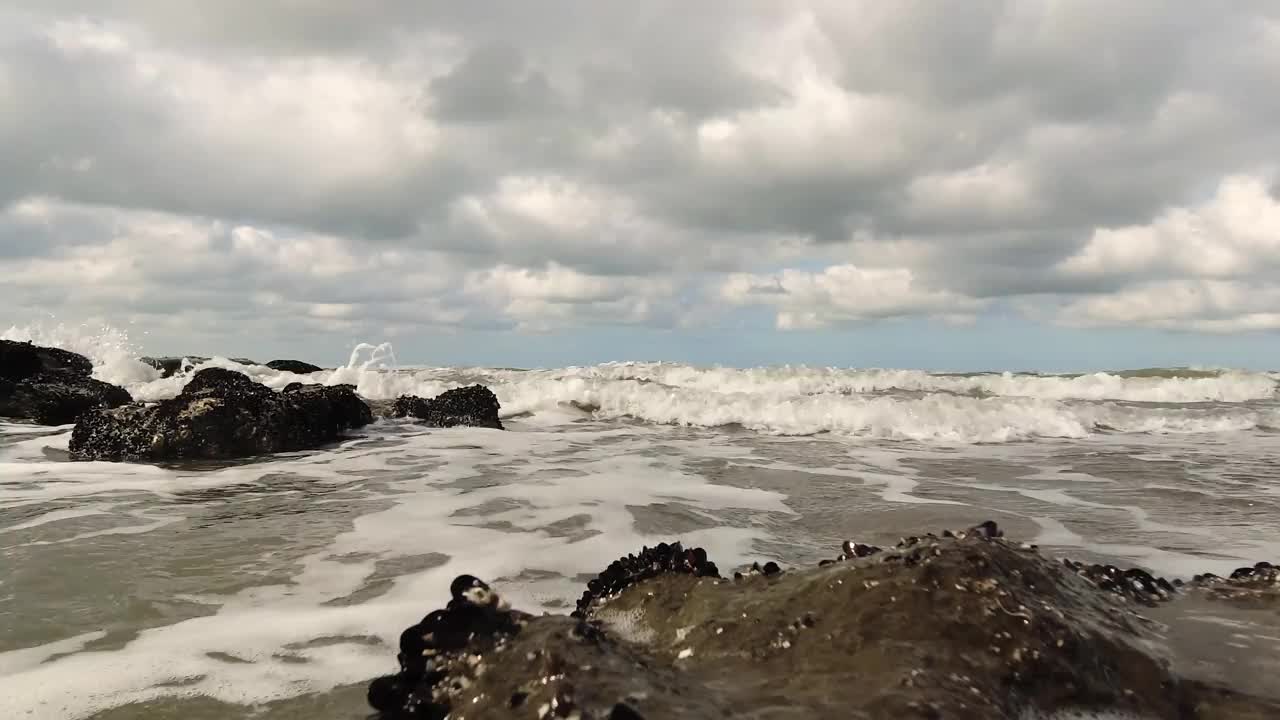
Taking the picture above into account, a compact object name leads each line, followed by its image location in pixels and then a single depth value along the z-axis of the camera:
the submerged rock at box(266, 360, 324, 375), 20.89
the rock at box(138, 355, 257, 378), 17.38
